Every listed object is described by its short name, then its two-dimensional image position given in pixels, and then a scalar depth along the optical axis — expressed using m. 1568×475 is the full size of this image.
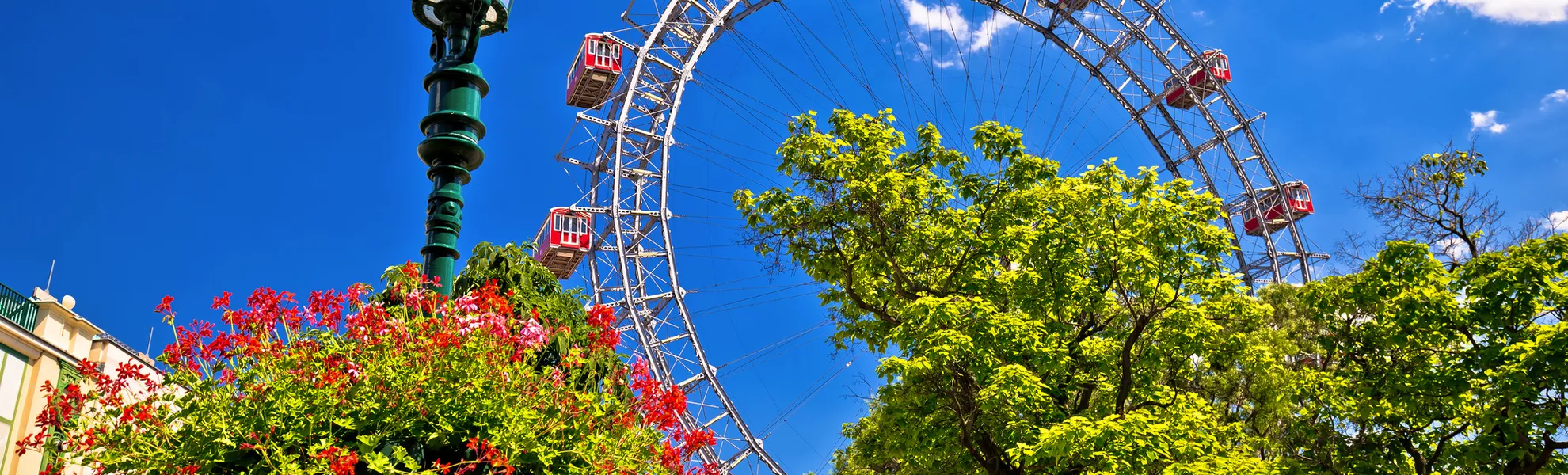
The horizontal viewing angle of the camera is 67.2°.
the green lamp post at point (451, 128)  7.21
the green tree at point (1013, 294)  14.42
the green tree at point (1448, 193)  15.36
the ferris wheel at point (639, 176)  35.94
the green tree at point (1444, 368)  12.51
